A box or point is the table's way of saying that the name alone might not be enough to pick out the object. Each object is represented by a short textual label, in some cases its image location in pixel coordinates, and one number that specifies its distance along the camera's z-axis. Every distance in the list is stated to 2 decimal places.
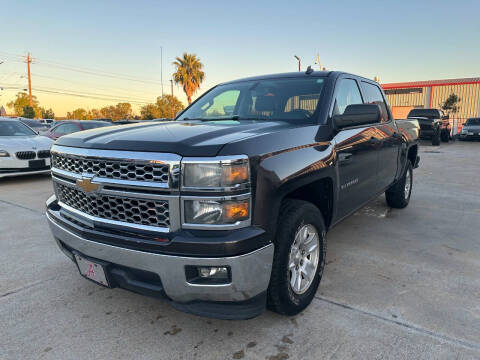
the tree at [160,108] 71.00
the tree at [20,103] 77.33
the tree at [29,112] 43.31
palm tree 40.50
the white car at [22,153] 7.27
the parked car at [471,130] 19.56
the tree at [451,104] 30.56
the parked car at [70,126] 10.38
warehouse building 31.73
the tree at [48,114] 62.84
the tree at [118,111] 82.31
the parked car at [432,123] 17.34
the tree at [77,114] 86.28
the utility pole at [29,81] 41.88
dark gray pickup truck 1.87
